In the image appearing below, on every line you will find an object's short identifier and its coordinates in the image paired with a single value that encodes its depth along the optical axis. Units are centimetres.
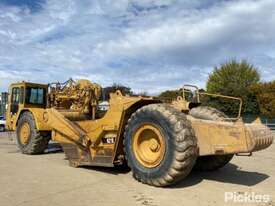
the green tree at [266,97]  2307
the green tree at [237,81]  2421
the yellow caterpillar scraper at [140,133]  415
